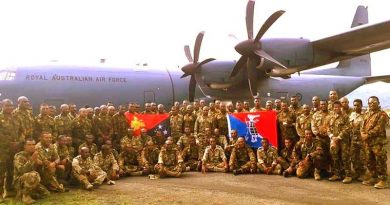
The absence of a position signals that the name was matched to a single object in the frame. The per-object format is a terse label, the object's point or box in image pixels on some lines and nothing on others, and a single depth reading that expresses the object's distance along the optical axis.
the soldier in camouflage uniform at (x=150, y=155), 10.16
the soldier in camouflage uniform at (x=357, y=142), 8.62
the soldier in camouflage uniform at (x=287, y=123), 10.33
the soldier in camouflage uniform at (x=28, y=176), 7.24
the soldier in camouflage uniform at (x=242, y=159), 10.16
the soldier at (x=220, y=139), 10.94
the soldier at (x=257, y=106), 11.40
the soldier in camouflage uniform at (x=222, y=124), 11.54
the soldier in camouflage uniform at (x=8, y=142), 7.76
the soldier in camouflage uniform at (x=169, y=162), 9.68
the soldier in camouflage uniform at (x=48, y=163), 7.75
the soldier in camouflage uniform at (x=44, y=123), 8.91
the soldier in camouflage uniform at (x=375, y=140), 8.15
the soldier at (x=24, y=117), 8.11
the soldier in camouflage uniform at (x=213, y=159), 10.40
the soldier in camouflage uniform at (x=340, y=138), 8.82
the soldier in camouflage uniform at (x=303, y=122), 9.62
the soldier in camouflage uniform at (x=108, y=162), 9.22
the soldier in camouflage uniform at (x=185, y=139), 11.12
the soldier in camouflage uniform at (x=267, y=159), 9.98
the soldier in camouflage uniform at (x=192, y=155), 10.89
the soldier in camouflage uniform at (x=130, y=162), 9.93
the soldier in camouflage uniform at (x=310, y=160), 9.17
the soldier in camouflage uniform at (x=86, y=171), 8.31
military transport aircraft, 12.80
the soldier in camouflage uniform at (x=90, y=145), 9.24
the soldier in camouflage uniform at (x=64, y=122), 9.40
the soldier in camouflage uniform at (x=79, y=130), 9.76
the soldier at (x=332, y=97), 9.38
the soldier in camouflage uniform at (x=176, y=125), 11.72
